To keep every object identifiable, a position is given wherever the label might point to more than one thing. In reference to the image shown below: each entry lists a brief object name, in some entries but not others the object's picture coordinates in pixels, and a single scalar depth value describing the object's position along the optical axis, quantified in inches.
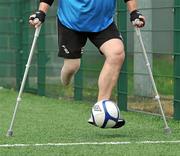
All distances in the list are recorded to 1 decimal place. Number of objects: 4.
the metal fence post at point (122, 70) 825.5
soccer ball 550.5
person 567.9
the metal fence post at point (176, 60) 712.5
